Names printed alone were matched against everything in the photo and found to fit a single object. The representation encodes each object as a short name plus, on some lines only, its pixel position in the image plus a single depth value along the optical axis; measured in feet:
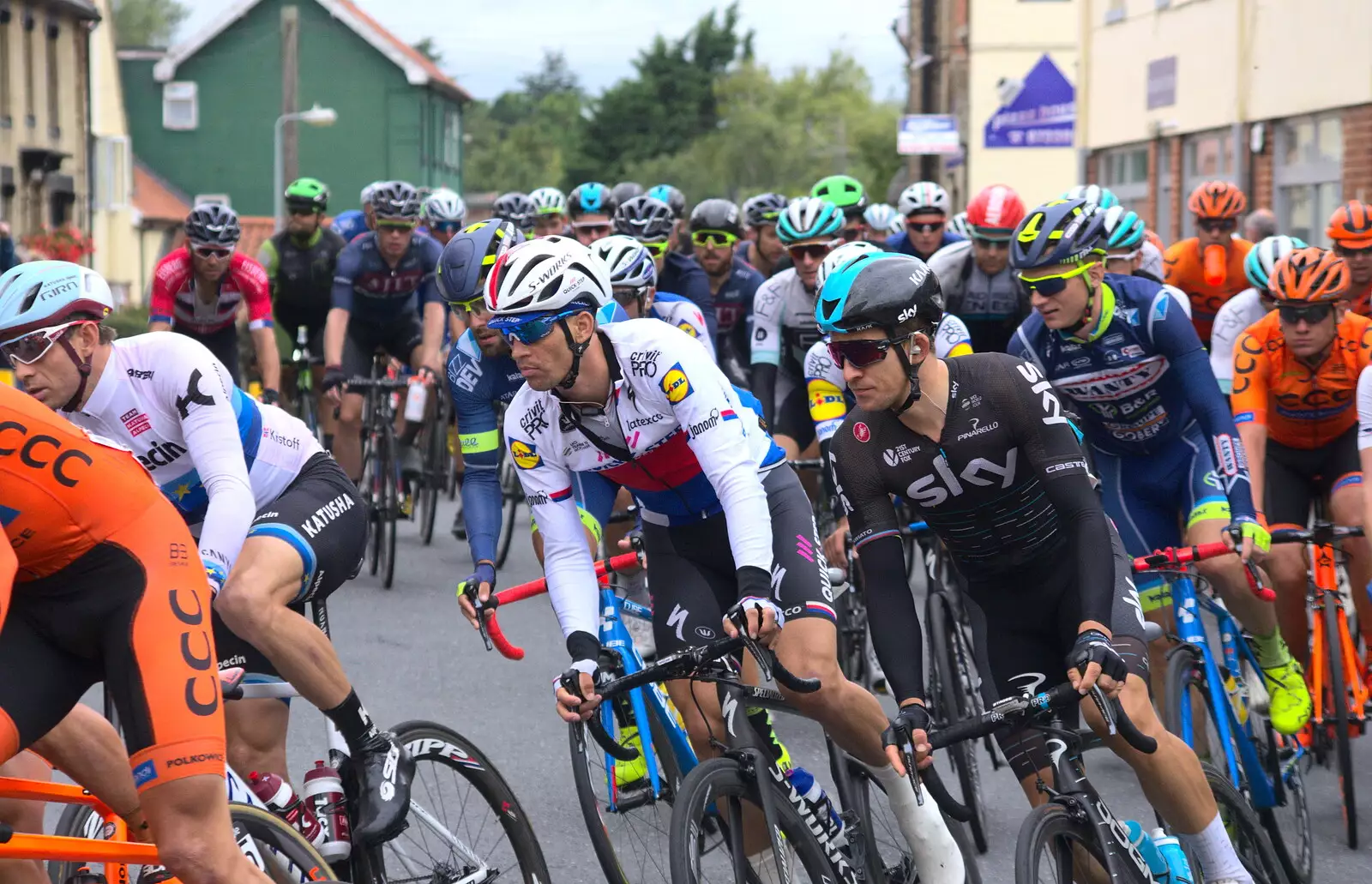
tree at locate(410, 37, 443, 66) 395.96
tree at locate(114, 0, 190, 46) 372.79
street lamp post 151.55
